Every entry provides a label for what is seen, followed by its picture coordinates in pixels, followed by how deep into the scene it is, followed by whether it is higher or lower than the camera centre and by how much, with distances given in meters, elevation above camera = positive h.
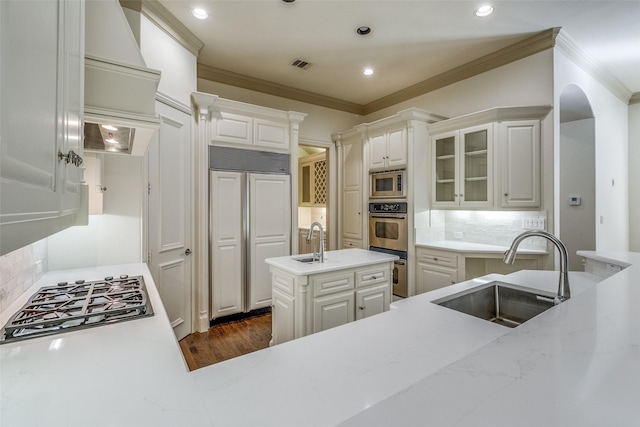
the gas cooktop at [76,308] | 1.12 -0.42
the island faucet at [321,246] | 2.47 -0.27
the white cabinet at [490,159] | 3.02 +0.61
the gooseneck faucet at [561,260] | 1.38 -0.21
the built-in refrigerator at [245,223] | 3.25 -0.12
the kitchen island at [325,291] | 2.19 -0.62
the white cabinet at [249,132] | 3.25 +0.94
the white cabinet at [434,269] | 3.30 -0.64
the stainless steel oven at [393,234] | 3.77 -0.26
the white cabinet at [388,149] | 3.79 +0.87
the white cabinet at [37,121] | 0.42 +0.17
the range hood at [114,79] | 1.26 +0.59
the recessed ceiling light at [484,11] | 2.55 +1.76
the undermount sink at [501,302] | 1.58 -0.49
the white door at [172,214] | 2.59 -0.01
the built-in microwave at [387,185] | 3.79 +0.38
